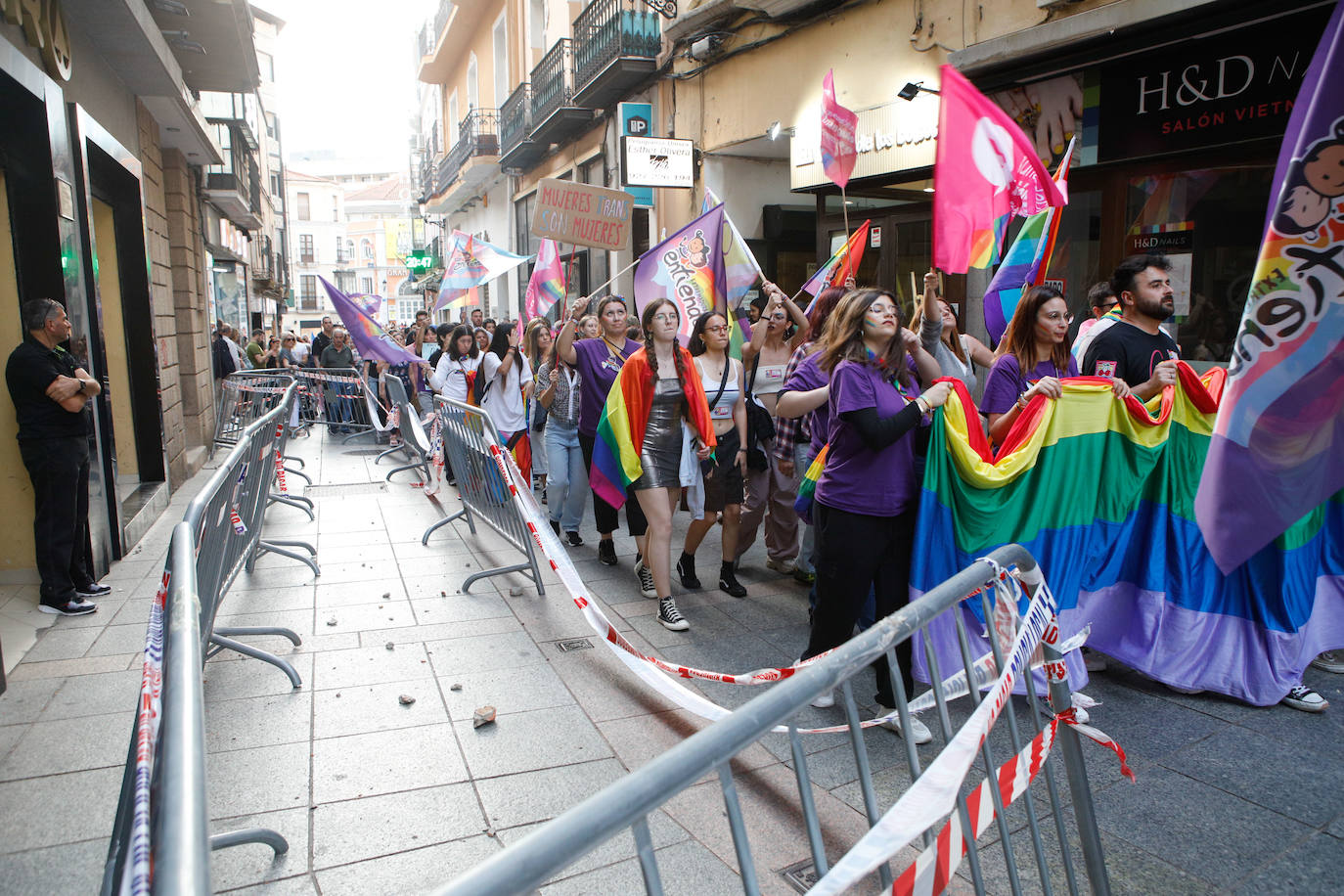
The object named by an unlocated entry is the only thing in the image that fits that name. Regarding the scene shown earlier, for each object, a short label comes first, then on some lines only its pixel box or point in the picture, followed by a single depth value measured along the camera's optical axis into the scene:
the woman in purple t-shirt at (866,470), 3.59
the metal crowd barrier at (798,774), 1.11
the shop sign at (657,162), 12.11
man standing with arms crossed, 5.18
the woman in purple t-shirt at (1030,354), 4.59
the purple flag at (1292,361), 1.73
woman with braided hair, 5.21
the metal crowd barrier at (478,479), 5.96
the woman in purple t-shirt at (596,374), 6.44
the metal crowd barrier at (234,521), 3.72
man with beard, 4.45
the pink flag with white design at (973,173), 4.51
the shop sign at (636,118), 14.00
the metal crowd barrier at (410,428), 9.66
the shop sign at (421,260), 42.16
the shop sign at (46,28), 5.25
